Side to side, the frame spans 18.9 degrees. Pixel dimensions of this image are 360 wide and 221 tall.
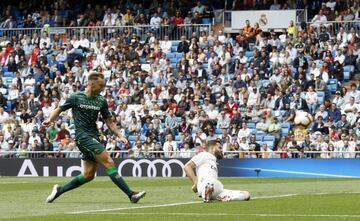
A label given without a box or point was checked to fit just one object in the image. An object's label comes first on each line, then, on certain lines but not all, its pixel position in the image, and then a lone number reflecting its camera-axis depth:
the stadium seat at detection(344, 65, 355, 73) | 38.09
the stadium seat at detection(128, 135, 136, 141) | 37.88
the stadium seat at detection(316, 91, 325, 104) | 36.50
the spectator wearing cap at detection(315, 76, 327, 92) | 36.84
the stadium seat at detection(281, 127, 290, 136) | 35.50
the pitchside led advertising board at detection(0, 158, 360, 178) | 32.88
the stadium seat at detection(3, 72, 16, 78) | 44.28
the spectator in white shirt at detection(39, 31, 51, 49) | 45.38
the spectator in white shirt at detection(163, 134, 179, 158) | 35.56
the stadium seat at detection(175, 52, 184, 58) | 41.97
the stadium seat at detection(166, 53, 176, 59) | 42.31
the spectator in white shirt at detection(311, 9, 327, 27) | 40.59
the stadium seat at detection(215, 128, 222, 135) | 36.53
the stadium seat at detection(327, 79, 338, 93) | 37.31
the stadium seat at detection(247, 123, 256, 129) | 36.38
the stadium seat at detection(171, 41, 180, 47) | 43.03
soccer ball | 30.23
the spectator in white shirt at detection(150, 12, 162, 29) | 44.34
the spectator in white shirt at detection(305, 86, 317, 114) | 36.09
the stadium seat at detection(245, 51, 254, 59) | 40.47
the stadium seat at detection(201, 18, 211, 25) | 44.19
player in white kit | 17.56
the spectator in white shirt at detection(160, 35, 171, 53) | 42.72
